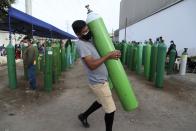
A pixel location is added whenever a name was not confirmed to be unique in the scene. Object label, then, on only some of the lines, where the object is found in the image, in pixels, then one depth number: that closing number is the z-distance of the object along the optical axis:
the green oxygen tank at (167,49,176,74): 6.03
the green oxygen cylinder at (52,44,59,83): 4.35
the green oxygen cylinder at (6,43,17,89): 3.82
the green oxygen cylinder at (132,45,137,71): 5.81
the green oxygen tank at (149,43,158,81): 4.40
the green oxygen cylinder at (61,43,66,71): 6.10
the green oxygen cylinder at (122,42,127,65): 7.28
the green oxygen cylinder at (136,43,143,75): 5.55
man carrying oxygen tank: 1.85
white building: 8.24
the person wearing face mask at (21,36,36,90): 3.78
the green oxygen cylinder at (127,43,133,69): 6.28
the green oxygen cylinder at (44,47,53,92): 3.76
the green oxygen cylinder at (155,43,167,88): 3.88
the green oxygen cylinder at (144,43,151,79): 4.87
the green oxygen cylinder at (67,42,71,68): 7.20
